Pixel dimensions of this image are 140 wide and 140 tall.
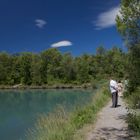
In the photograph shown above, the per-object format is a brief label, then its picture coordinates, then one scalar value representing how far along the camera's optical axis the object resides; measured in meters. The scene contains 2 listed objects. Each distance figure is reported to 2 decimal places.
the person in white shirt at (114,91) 7.30
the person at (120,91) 10.37
